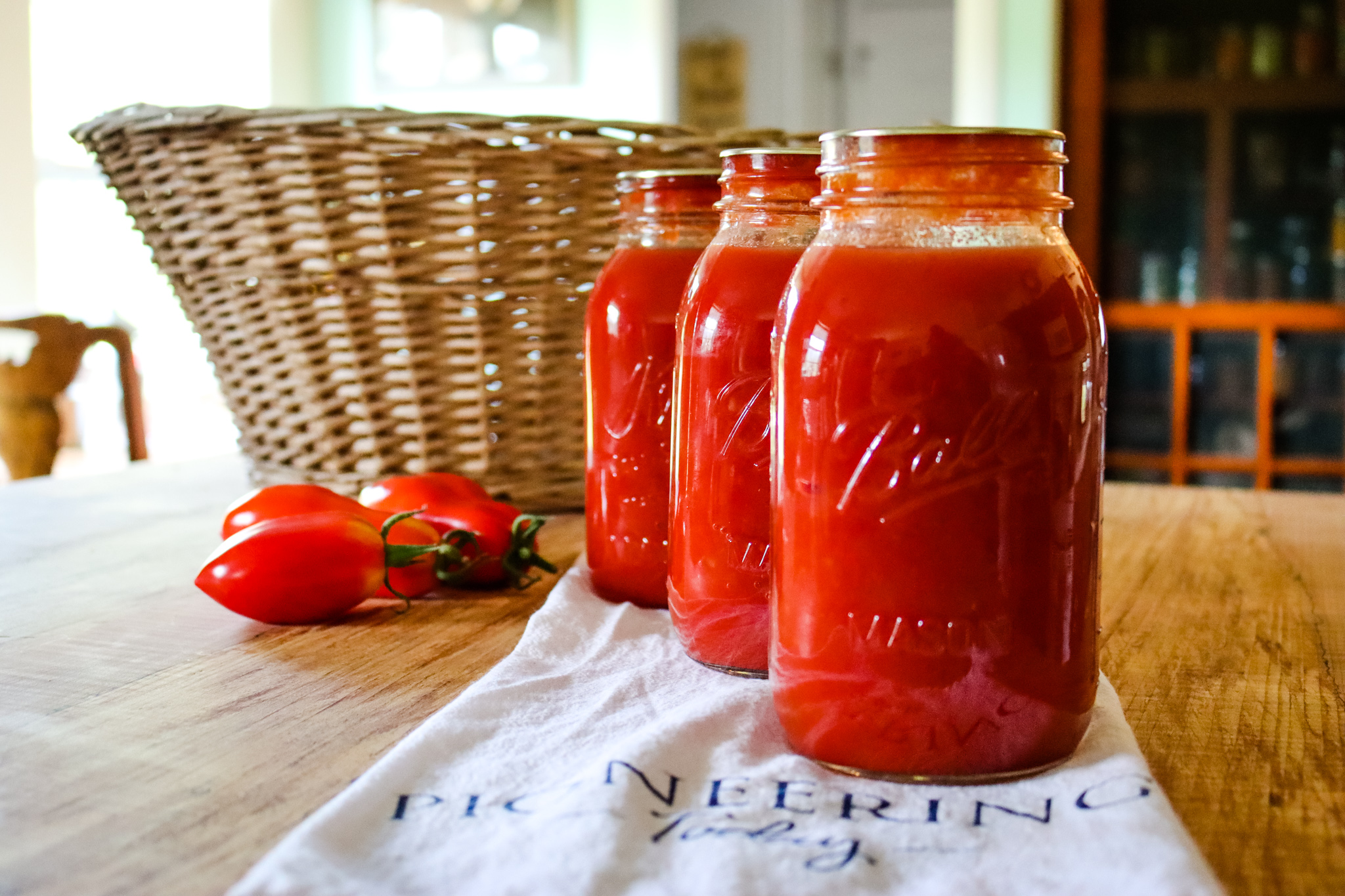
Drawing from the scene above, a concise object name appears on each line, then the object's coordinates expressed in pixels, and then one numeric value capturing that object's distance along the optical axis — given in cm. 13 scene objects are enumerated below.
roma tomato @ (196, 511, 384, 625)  76
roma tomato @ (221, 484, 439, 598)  84
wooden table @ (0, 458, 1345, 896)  46
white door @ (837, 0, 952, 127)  453
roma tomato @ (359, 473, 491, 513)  91
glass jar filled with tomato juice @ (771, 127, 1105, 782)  49
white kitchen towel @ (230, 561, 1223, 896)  42
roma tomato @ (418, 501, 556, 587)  86
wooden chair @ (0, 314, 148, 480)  168
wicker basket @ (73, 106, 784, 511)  96
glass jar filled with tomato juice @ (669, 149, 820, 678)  63
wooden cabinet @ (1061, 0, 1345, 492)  321
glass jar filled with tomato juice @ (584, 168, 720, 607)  75
